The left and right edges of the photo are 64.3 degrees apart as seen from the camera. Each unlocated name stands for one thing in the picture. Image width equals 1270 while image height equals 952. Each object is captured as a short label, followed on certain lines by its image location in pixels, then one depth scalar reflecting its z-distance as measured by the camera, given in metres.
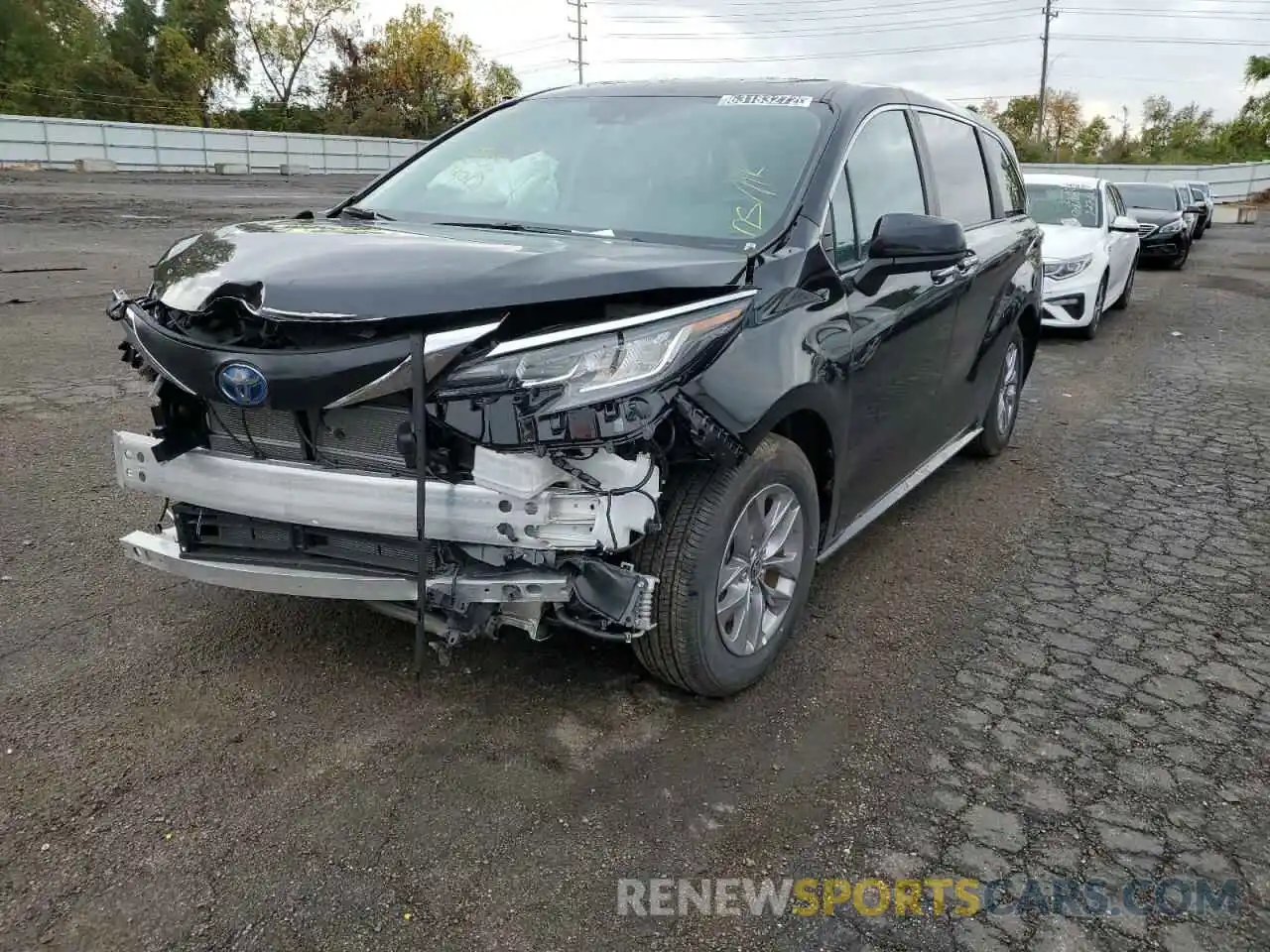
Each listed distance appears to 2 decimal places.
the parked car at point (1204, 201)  25.25
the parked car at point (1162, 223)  17.94
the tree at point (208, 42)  60.69
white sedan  10.39
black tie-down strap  2.60
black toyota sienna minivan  2.63
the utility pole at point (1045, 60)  58.10
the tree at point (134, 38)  59.09
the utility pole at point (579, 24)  74.62
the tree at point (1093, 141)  57.75
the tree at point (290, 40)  65.56
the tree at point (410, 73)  65.56
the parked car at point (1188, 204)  18.72
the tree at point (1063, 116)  80.75
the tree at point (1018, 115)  68.85
